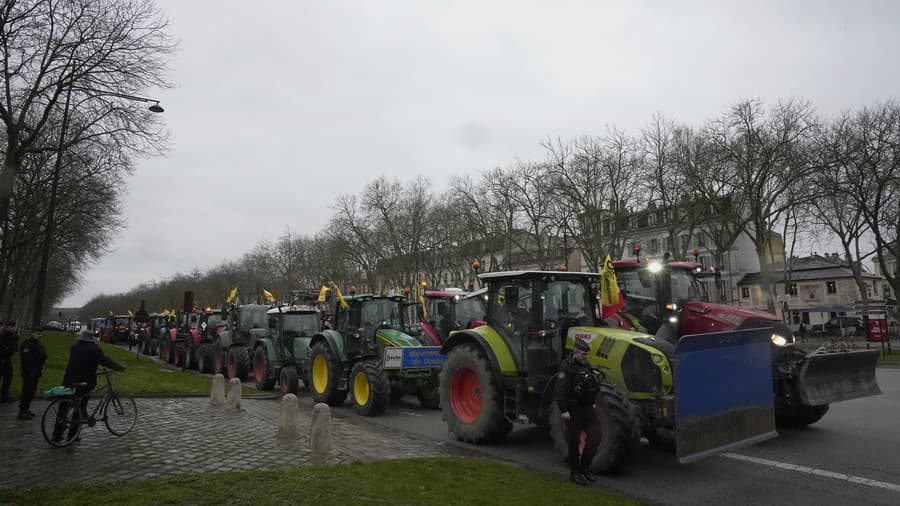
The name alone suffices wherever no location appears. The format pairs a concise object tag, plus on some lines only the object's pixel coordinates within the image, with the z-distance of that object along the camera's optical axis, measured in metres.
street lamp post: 15.04
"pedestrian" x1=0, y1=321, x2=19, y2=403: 10.92
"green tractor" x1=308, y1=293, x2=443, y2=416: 11.34
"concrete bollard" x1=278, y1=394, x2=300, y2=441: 8.39
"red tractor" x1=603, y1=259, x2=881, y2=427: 8.35
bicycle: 7.59
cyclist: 8.11
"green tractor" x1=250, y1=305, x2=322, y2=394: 14.99
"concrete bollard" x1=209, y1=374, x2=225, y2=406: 11.87
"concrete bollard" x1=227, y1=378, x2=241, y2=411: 10.96
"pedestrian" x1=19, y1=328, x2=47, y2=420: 9.61
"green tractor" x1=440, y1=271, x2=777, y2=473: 6.29
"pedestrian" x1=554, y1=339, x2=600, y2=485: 6.20
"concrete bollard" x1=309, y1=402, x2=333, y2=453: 7.39
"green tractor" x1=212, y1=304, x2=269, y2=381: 17.56
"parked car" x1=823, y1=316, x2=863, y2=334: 41.06
